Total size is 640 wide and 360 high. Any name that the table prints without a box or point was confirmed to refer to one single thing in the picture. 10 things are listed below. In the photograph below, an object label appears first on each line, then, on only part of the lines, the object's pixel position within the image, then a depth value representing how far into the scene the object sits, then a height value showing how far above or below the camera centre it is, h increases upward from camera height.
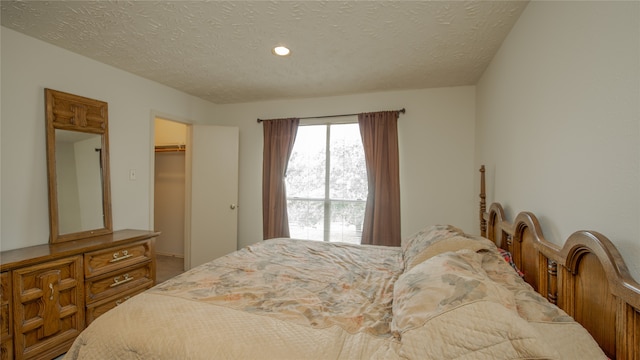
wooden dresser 1.72 -0.84
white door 3.74 -0.23
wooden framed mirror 2.22 +0.11
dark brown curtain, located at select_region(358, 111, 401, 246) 3.25 -0.03
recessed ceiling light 2.26 +1.12
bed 0.78 -0.54
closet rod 4.27 +0.49
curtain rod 3.55 +0.84
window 3.55 -0.10
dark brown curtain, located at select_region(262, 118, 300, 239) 3.69 +0.04
